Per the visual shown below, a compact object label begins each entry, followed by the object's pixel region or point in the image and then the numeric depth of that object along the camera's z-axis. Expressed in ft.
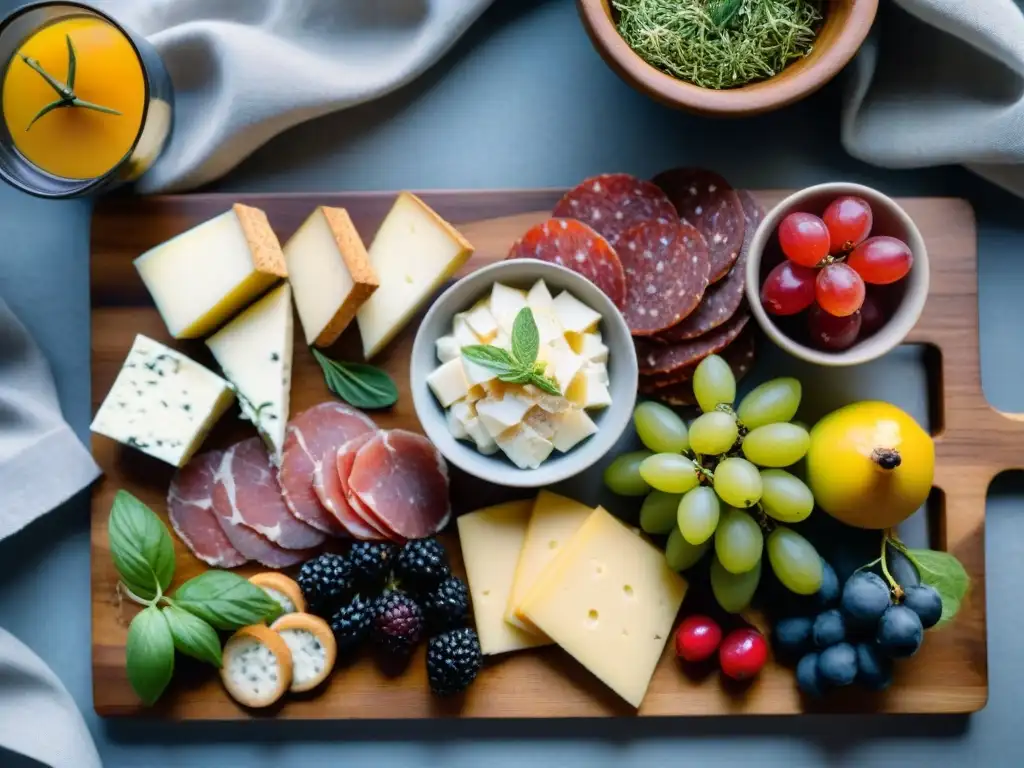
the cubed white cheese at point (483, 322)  4.12
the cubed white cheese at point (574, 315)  4.14
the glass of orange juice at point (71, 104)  4.07
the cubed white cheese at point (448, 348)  4.19
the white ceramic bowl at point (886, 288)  3.97
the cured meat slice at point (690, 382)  4.39
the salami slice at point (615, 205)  4.37
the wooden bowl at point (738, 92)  3.94
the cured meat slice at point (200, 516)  4.49
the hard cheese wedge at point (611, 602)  4.29
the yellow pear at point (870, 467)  3.98
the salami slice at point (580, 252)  4.21
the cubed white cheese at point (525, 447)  4.07
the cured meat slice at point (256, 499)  4.44
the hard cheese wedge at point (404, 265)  4.39
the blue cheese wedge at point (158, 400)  4.36
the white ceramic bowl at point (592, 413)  4.10
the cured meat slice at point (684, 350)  4.27
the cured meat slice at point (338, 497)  4.37
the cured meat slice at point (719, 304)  4.24
